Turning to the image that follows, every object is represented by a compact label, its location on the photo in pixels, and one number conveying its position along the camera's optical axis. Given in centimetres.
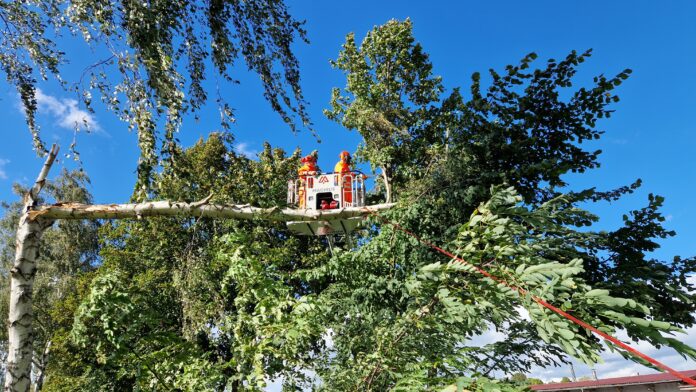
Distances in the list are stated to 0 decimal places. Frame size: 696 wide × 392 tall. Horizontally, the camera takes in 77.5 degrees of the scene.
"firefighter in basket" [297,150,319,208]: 804
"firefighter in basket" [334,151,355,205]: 769
